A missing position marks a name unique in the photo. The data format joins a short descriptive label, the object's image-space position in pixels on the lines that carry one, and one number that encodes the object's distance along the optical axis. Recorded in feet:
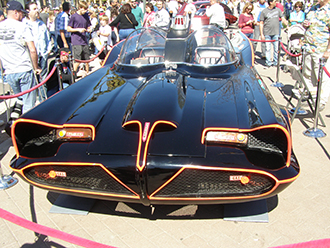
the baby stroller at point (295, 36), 23.38
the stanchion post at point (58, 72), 15.24
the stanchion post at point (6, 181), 10.70
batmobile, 7.12
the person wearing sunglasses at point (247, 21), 28.35
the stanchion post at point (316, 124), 13.69
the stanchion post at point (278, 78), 21.57
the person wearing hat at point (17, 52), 13.69
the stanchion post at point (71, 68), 16.71
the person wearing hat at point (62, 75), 16.16
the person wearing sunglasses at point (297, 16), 27.53
